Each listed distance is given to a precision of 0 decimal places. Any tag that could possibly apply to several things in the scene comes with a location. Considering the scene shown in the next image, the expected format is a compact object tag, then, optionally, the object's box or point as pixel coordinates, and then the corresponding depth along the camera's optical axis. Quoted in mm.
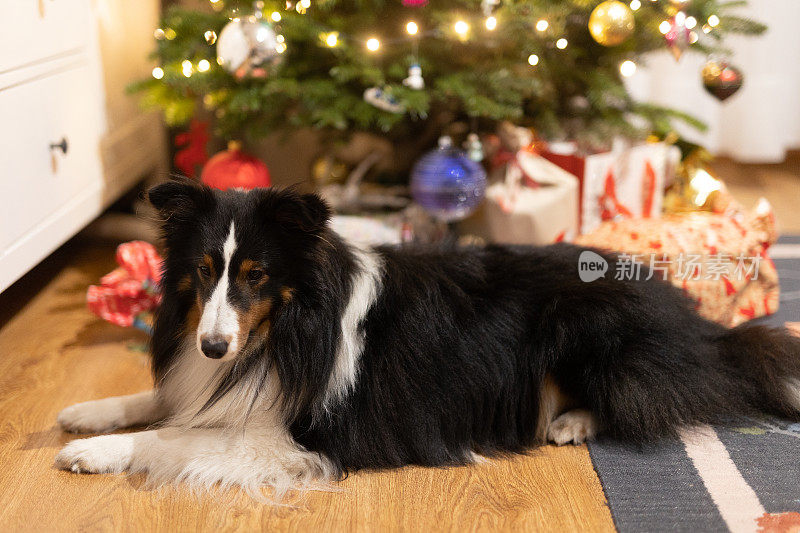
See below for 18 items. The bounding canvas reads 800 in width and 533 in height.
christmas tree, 3164
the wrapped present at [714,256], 2838
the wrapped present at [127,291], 2812
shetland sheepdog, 1841
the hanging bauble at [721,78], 3434
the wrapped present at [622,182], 3475
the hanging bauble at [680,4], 3227
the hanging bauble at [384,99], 3180
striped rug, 1773
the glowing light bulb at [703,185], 3372
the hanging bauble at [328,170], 4129
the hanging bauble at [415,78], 3186
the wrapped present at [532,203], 3398
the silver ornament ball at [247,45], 2980
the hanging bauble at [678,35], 3225
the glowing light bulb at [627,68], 3549
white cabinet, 2686
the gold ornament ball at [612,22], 3033
